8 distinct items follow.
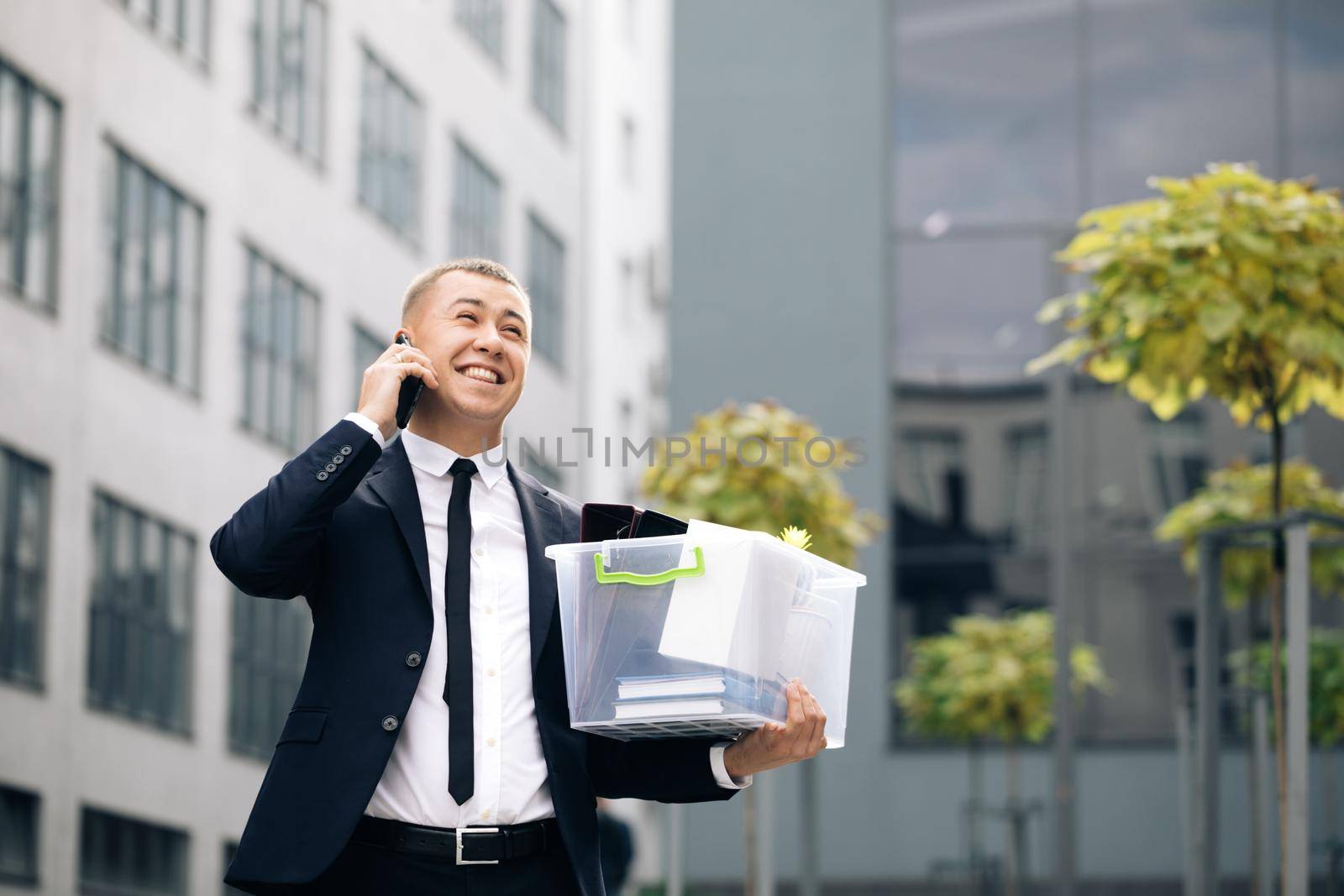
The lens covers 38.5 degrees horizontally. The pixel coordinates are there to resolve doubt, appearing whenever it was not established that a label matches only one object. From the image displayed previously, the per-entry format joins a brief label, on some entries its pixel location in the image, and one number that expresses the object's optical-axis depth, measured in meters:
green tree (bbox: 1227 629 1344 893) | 16.25
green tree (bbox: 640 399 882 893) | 12.67
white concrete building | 18.00
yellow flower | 3.46
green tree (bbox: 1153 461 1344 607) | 14.29
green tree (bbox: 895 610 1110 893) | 21.66
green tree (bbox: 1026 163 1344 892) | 8.02
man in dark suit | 3.28
